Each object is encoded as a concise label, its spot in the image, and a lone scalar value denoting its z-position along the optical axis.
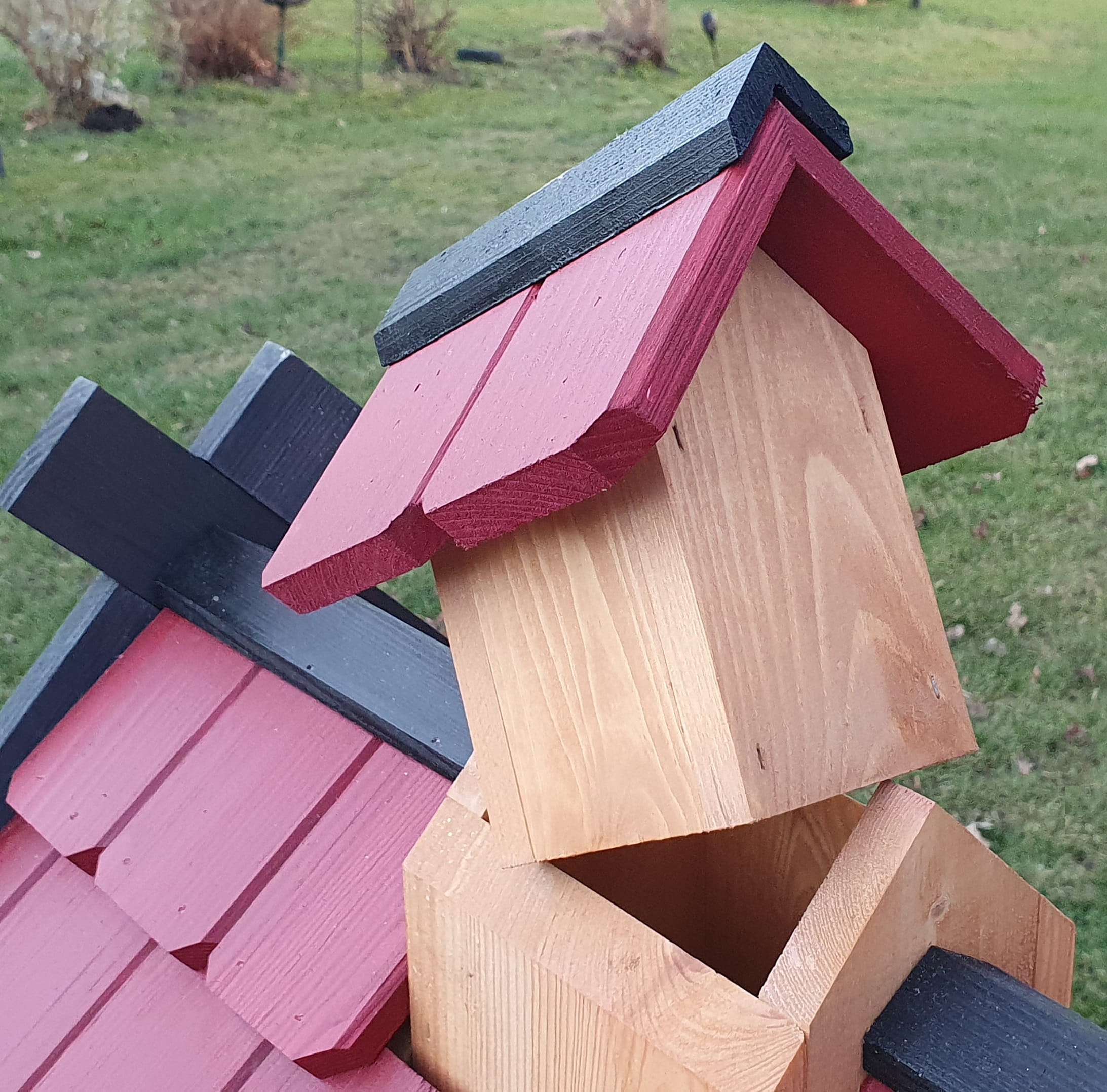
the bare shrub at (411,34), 11.88
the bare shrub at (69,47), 9.45
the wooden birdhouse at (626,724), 0.80
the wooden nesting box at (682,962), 0.82
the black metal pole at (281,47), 11.34
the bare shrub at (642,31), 12.42
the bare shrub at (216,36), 10.94
